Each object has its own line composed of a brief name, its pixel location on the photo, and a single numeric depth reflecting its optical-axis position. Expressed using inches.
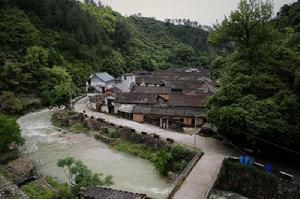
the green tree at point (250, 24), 1006.4
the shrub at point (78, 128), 1356.1
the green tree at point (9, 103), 1508.4
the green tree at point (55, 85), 1775.3
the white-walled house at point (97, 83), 2151.5
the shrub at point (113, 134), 1224.2
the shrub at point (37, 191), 693.7
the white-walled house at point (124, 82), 2236.7
